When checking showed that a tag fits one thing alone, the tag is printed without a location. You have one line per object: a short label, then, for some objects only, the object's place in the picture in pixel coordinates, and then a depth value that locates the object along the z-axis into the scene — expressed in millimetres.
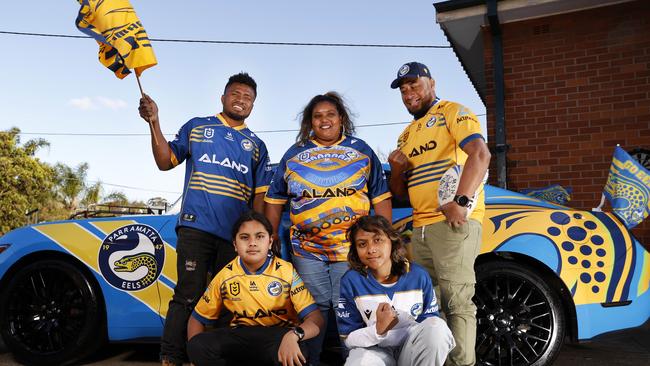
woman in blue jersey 2701
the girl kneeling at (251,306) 2529
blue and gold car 3123
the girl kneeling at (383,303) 2240
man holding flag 2857
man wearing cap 2537
